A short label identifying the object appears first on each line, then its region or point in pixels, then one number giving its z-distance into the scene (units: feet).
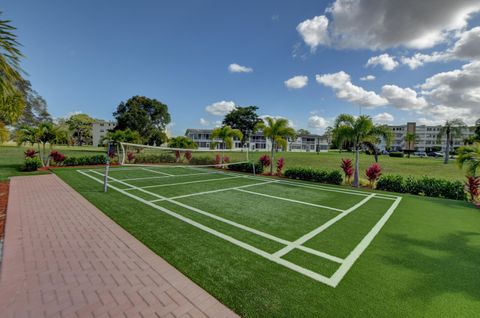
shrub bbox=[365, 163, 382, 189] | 39.04
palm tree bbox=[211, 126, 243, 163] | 82.12
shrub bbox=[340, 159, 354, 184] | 42.32
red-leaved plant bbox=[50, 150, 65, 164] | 53.27
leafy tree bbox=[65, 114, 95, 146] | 237.61
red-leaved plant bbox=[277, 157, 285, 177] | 51.28
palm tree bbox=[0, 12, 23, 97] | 14.62
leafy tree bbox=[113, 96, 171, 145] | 130.41
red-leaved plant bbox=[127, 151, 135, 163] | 62.47
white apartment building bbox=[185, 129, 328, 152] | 221.66
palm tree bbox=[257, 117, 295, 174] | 54.39
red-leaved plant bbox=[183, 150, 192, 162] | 74.06
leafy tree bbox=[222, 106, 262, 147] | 194.90
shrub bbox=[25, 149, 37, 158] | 48.26
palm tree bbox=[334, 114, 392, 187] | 39.22
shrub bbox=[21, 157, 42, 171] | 45.34
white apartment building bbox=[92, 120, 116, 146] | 276.62
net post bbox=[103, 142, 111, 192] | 29.84
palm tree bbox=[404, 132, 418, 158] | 202.16
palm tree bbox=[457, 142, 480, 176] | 23.72
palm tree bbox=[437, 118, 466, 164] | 106.83
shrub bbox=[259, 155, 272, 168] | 55.67
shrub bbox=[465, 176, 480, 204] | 30.22
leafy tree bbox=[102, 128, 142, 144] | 73.31
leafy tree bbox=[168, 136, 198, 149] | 85.16
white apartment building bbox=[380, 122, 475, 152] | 271.08
